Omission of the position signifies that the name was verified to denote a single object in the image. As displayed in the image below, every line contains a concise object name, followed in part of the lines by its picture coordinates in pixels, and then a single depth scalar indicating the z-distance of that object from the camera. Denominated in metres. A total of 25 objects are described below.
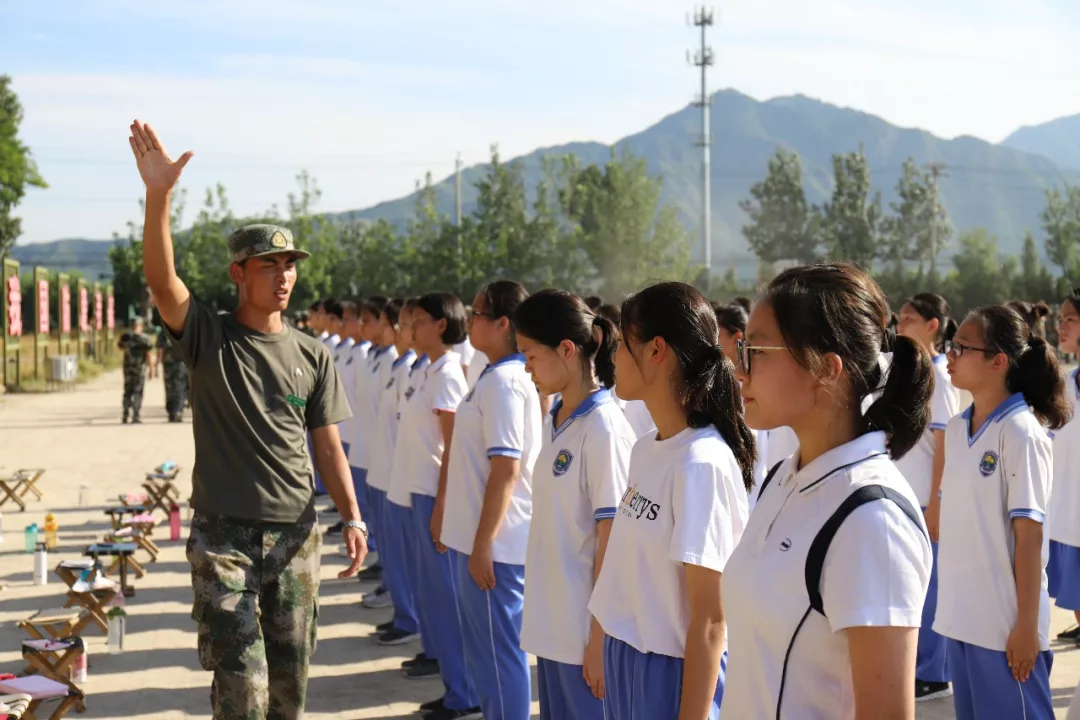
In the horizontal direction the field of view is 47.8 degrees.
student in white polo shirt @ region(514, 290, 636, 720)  3.81
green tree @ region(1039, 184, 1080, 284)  57.00
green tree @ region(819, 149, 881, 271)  65.69
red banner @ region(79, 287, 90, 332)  38.16
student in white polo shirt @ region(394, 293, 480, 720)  6.07
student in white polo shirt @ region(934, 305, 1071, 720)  4.06
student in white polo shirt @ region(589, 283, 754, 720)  2.97
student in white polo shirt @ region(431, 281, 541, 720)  4.82
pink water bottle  11.34
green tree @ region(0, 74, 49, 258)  55.22
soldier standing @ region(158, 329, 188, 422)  23.05
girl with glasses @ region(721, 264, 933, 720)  1.97
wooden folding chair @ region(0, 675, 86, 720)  5.32
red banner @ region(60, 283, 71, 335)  34.25
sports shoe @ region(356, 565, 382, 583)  9.68
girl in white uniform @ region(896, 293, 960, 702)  6.27
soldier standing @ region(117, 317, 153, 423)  21.31
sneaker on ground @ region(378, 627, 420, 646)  7.65
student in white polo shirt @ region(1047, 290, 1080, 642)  6.17
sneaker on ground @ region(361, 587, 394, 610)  8.72
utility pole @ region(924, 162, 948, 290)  66.59
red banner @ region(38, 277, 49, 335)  35.67
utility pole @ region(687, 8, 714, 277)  57.03
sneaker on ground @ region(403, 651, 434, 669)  6.98
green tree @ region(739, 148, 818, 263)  76.12
